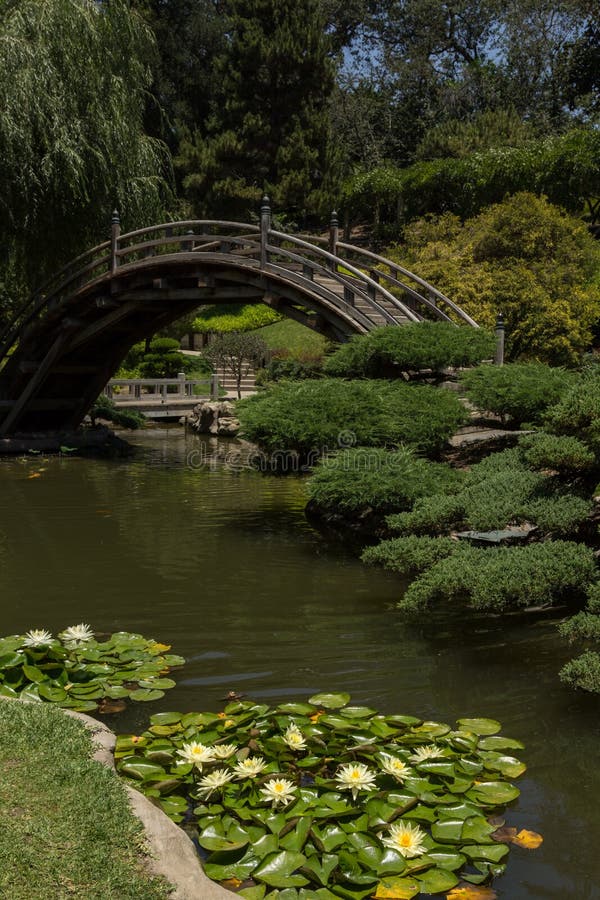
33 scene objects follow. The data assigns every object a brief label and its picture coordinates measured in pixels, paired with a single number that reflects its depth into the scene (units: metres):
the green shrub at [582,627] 4.98
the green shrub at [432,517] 7.01
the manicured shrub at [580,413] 6.23
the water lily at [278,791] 3.55
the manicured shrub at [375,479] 7.94
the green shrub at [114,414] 21.26
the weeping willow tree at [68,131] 14.94
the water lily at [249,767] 3.72
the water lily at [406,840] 3.29
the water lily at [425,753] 3.92
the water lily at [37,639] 4.96
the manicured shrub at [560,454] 6.27
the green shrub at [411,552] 6.51
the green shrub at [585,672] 4.61
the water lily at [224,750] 3.88
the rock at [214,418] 21.06
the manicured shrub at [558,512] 6.30
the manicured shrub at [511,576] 5.56
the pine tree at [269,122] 32.12
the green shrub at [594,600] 5.22
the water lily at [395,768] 3.72
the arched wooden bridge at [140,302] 13.10
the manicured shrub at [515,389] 8.88
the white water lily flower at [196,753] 3.80
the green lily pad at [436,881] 3.16
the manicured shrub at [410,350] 10.15
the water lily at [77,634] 5.31
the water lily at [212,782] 3.65
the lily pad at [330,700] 4.66
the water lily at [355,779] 3.61
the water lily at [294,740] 3.97
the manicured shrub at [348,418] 9.00
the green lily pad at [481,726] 4.40
